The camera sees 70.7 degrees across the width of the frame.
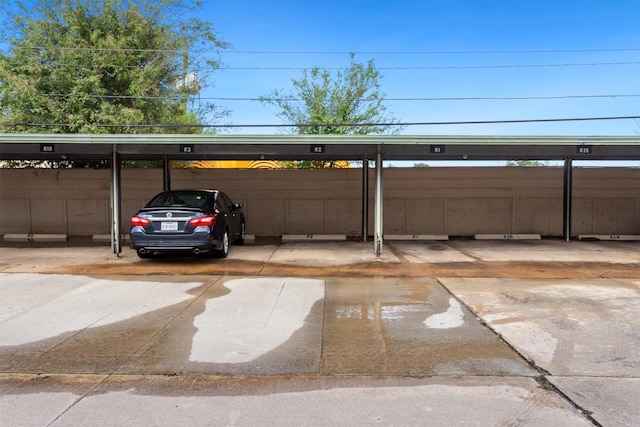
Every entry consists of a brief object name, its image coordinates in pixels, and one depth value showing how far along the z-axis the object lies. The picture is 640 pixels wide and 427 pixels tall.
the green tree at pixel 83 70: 14.58
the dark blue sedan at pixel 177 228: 8.92
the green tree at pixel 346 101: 20.58
